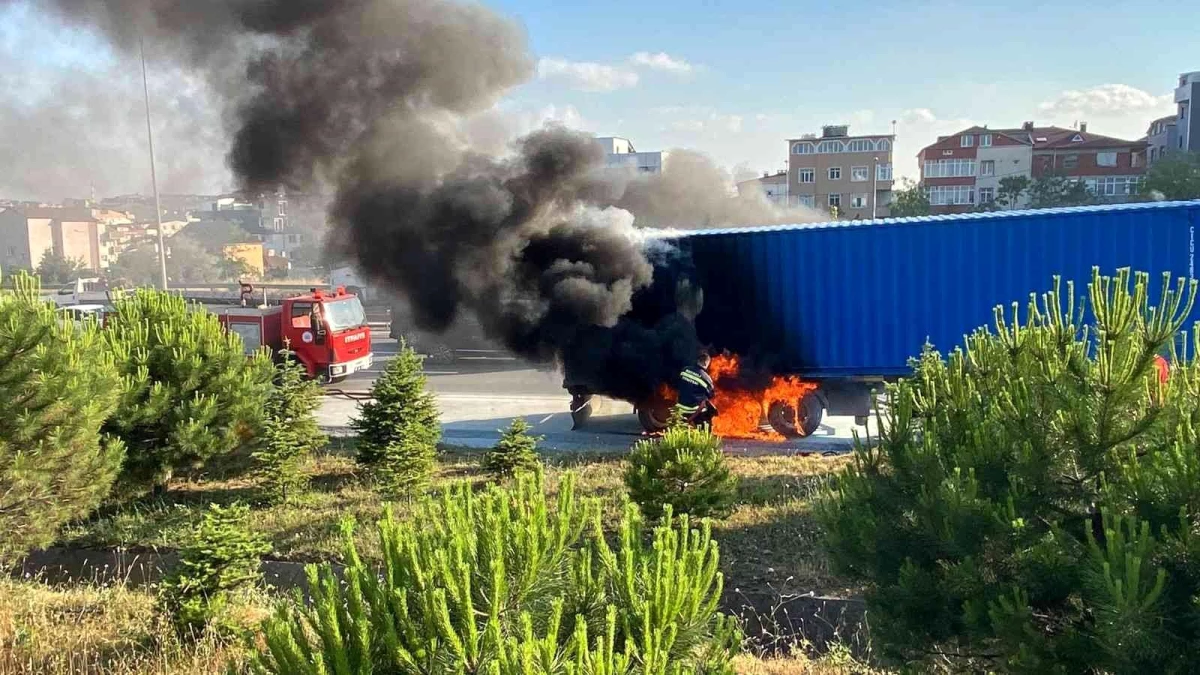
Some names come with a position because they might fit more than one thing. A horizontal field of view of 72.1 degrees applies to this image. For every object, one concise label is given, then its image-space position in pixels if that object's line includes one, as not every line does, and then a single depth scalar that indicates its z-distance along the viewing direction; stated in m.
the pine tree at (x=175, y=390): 8.91
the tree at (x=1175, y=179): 40.06
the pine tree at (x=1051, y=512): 2.83
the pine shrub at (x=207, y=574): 5.17
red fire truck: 17.14
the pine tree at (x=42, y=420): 6.07
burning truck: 10.98
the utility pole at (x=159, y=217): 26.57
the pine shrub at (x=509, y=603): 2.26
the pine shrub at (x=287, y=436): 9.35
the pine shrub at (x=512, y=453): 9.62
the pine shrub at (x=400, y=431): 9.38
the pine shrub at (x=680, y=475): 7.31
